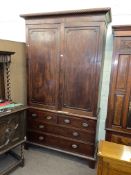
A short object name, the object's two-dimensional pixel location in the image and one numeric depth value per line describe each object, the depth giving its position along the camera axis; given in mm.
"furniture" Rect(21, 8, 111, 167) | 2031
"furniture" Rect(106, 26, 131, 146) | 2059
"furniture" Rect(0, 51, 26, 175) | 1890
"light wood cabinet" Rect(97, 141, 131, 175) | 1550
